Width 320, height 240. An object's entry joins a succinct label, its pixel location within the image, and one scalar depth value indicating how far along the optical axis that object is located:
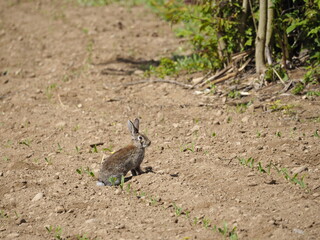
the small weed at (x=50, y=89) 18.50
